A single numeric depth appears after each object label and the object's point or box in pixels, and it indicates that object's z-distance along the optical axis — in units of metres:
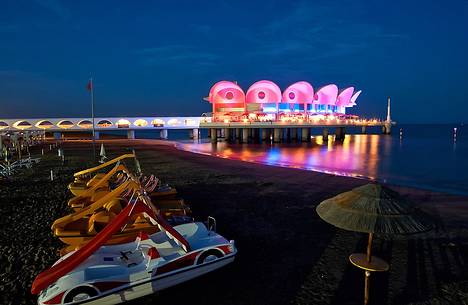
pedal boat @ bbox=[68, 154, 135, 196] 9.85
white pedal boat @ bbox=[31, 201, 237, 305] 4.45
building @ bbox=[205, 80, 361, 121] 56.81
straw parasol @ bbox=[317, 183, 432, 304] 3.99
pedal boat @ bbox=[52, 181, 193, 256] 6.32
